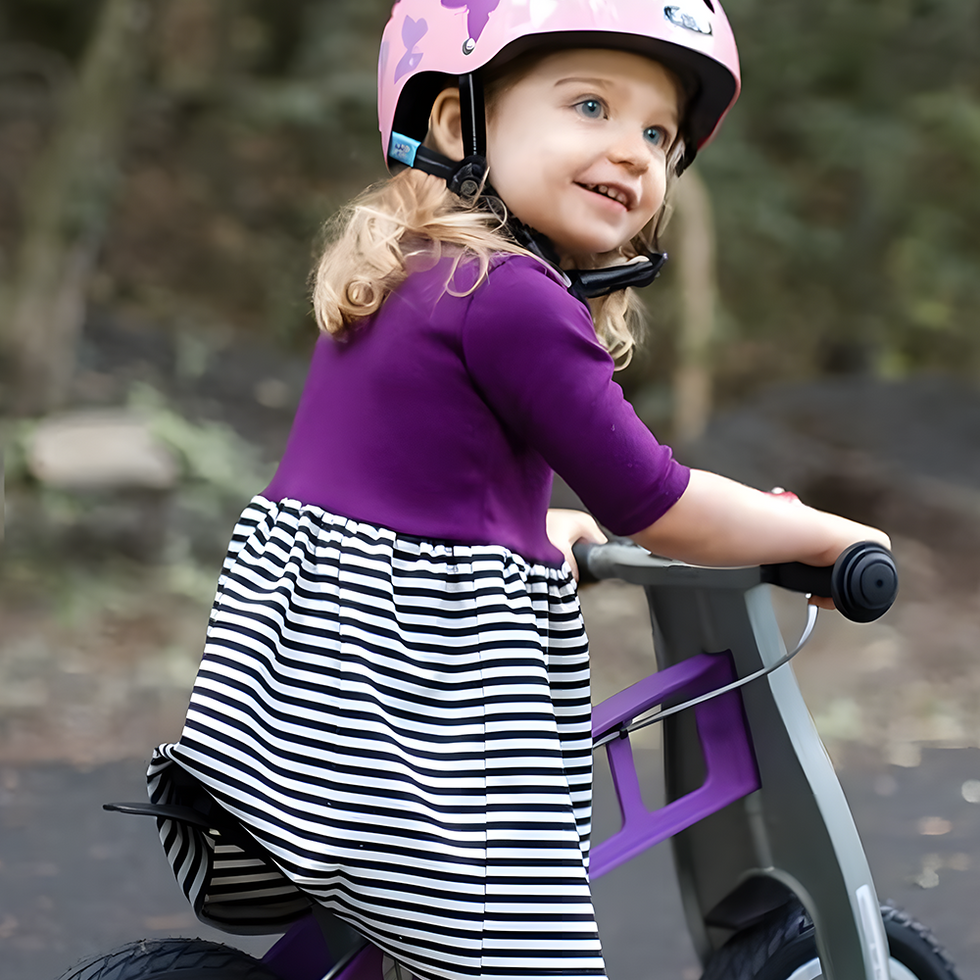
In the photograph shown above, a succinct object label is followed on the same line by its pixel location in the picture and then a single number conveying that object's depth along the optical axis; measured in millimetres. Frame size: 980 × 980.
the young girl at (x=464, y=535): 1354
